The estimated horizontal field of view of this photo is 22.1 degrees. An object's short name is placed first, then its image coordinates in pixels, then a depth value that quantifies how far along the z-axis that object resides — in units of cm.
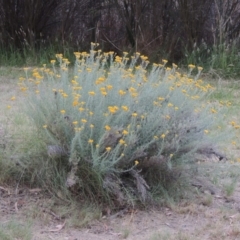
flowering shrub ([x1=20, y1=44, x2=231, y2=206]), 444
